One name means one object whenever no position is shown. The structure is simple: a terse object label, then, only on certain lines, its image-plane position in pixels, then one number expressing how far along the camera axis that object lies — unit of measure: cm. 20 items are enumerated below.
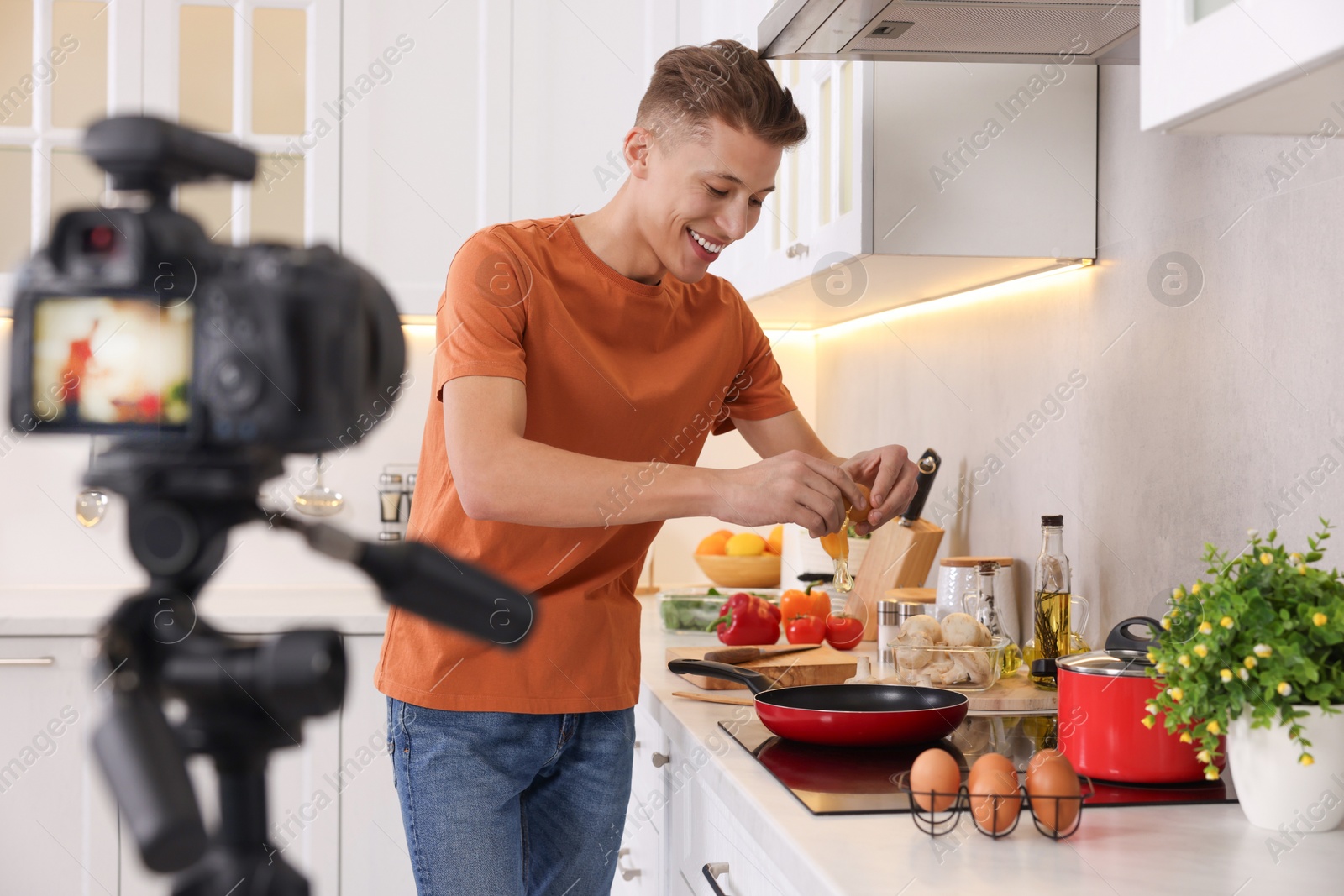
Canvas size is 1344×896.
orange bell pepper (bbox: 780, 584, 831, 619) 202
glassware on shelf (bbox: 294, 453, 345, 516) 272
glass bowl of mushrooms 137
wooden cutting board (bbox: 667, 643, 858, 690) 152
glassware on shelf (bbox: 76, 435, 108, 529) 257
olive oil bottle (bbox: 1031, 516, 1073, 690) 147
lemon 266
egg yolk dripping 194
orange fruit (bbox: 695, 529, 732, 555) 270
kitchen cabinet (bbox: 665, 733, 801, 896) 106
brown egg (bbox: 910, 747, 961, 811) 85
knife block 200
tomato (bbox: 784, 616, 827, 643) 181
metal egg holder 84
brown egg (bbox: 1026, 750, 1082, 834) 83
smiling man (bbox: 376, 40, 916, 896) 109
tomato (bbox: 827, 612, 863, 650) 179
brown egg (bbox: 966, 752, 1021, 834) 83
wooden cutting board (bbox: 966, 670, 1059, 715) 134
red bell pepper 185
